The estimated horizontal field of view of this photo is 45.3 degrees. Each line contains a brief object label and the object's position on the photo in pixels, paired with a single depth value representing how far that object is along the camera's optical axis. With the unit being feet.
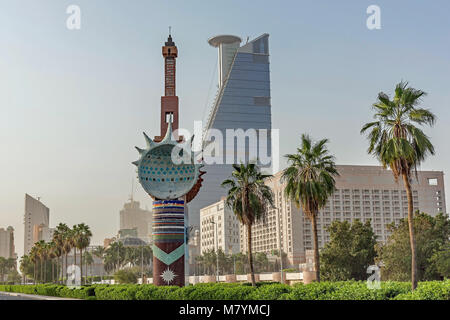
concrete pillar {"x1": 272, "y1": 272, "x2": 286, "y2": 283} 263.92
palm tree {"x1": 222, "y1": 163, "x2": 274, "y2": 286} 146.92
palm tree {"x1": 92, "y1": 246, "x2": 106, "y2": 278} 639.72
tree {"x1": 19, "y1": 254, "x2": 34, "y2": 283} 488.44
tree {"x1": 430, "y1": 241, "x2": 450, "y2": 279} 206.85
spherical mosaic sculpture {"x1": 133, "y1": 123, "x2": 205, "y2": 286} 167.02
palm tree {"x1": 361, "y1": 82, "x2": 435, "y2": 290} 99.31
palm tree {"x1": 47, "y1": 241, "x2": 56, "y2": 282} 340.51
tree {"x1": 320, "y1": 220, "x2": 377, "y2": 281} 236.84
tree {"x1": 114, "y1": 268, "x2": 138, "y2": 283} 348.18
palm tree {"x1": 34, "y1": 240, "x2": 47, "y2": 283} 363.15
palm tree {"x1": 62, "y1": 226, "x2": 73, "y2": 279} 308.60
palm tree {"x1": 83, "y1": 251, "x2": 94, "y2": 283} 638.62
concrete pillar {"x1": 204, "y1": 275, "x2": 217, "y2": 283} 341.74
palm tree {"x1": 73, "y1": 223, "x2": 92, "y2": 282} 301.43
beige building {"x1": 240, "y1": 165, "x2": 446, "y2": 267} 606.14
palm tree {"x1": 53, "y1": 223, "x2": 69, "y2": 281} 315.58
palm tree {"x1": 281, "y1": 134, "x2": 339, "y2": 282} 128.36
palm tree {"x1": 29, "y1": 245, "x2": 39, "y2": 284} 380.43
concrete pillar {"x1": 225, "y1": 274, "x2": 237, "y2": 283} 320.87
